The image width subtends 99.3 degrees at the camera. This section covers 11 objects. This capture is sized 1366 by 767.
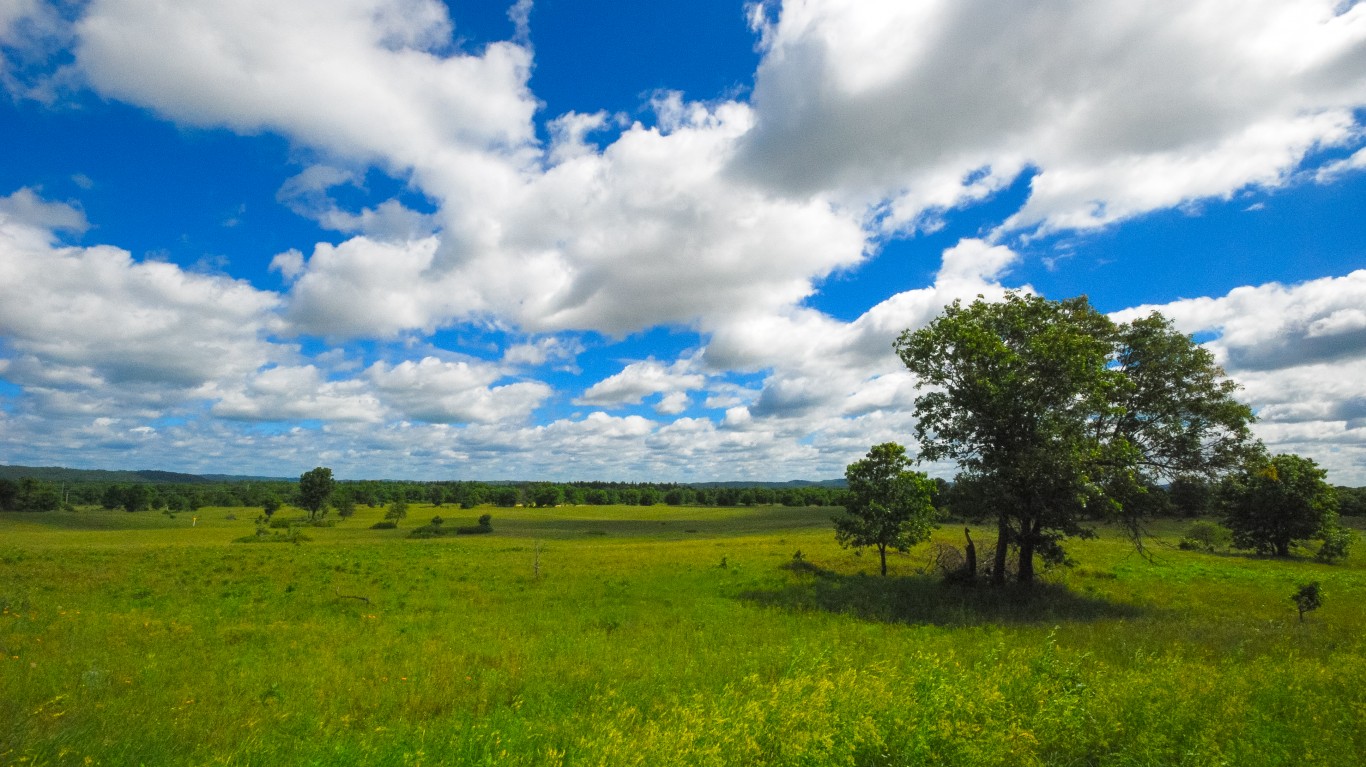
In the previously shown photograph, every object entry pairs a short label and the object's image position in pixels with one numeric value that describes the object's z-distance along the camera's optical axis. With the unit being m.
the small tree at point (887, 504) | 32.62
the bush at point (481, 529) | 91.16
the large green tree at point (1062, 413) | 21.48
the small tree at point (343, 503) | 124.44
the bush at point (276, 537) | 67.31
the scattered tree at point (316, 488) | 105.12
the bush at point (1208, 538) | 56.56
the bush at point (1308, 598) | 19.06
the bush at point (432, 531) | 85.38
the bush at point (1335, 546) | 43.00
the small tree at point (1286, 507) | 46.94
